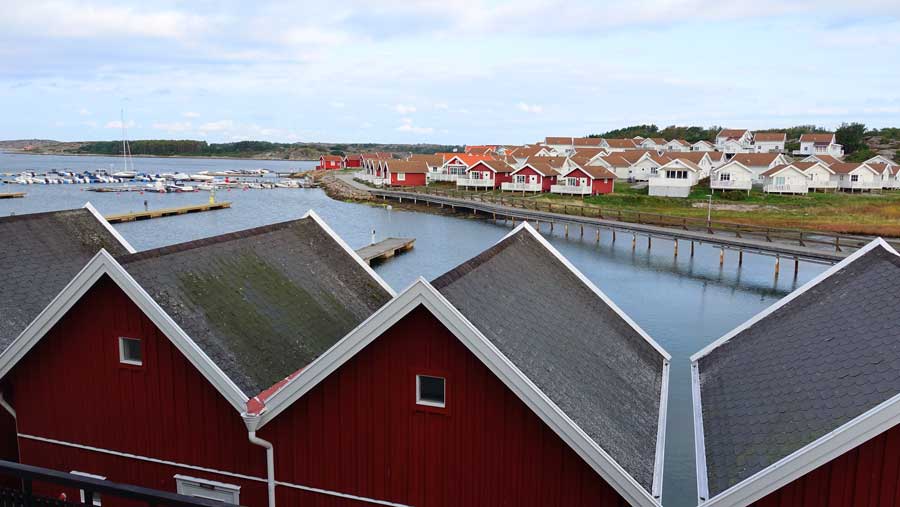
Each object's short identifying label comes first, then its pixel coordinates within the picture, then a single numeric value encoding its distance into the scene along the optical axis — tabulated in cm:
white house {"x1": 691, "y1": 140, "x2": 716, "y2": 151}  12711
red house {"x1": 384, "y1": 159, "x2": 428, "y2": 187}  11181
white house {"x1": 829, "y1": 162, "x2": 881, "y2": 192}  8762
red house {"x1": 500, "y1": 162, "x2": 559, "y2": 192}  9294
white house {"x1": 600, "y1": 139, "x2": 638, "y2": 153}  13438
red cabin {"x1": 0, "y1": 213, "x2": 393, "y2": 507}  1080
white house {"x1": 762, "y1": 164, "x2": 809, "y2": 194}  8388
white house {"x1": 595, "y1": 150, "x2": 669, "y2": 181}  9732
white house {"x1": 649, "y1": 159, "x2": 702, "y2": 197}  8438
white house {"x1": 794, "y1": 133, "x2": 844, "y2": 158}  12048
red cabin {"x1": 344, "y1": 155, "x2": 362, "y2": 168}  18125
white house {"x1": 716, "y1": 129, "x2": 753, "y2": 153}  12912
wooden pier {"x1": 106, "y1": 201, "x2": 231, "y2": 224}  7147
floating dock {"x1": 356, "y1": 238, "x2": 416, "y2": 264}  4956
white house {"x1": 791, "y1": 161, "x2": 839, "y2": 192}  8562
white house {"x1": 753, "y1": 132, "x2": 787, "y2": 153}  12625
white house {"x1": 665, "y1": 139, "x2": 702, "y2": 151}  13125
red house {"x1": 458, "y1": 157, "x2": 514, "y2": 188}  10138
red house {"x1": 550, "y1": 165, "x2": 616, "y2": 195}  8775
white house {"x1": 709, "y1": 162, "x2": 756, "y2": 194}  8375
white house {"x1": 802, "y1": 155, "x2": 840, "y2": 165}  9085
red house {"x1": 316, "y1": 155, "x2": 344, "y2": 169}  18300
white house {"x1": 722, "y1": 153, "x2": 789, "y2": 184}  9181
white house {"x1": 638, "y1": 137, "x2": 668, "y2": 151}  13454
